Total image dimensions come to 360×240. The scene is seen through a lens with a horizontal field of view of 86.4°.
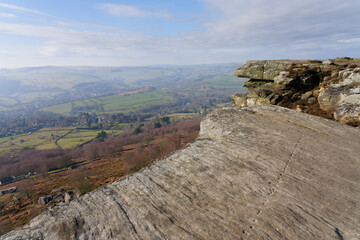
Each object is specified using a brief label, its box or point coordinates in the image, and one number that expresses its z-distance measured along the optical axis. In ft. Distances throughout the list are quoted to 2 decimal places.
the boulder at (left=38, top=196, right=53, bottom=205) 122.00
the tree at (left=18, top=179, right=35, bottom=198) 145.98
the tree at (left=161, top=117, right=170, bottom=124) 436.76
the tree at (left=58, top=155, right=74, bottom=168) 226.17
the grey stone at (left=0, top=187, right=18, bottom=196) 162.35
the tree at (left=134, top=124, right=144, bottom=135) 357.61
